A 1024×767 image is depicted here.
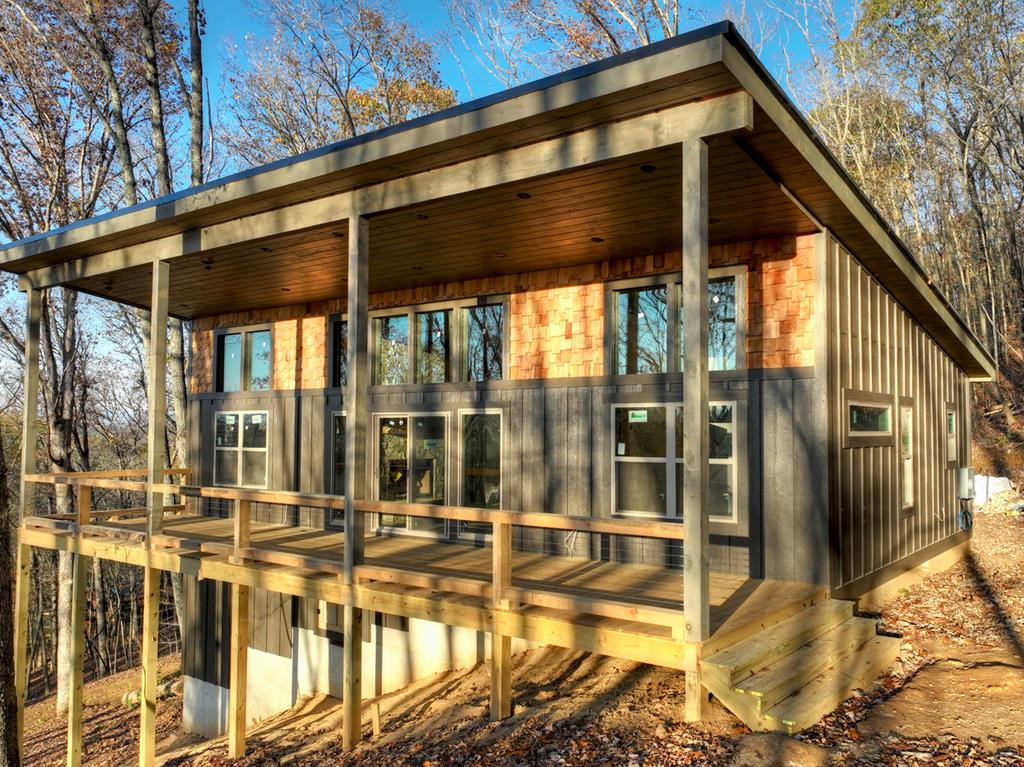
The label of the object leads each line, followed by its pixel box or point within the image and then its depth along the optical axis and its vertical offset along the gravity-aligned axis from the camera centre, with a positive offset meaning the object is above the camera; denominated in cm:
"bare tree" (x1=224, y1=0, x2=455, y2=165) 2191 +964
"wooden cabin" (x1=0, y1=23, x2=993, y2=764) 496 +6
